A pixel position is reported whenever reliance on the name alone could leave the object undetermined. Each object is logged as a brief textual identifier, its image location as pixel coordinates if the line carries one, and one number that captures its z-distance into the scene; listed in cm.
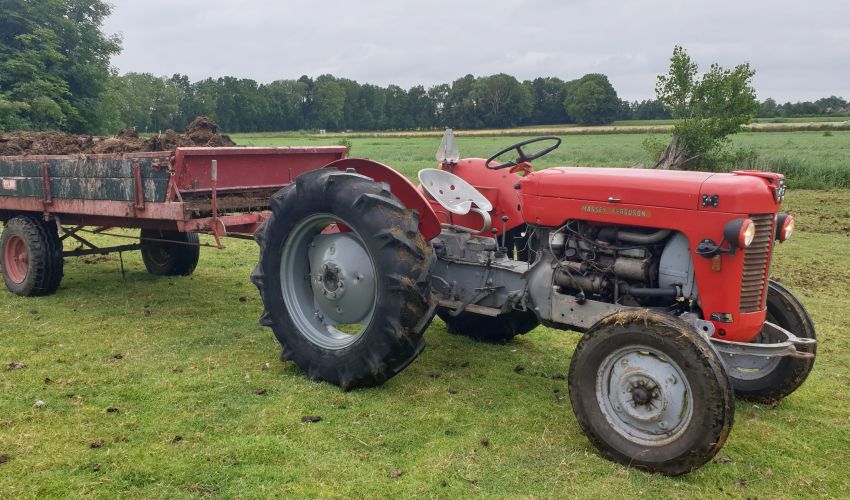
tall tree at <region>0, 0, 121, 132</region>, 2203
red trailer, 545
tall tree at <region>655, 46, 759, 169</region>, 2091
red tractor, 337
